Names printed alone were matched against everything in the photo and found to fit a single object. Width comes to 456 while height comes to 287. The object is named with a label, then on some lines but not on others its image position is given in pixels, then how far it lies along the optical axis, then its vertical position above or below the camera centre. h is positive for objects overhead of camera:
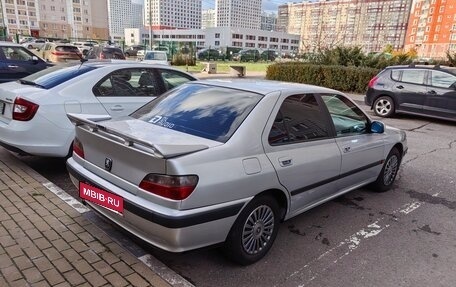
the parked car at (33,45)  40.70 -1.13
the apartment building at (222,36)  93.62 +1.39
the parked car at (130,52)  41.98 -1.56
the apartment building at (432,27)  85.98 +5.50
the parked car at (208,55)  44.94 -1.61
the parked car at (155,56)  21.67 -0.95
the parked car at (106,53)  21.30 -0.85
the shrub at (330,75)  15.72 -1.28
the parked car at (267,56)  51.72 -1.70
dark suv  9.96 -1.17
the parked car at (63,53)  24.94 -1.11
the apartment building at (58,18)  99.75 +4.98
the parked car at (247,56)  48.59 -1.70
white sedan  4.59 -0.80
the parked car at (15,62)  10.68 -0.78
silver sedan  2.63 -0.95
